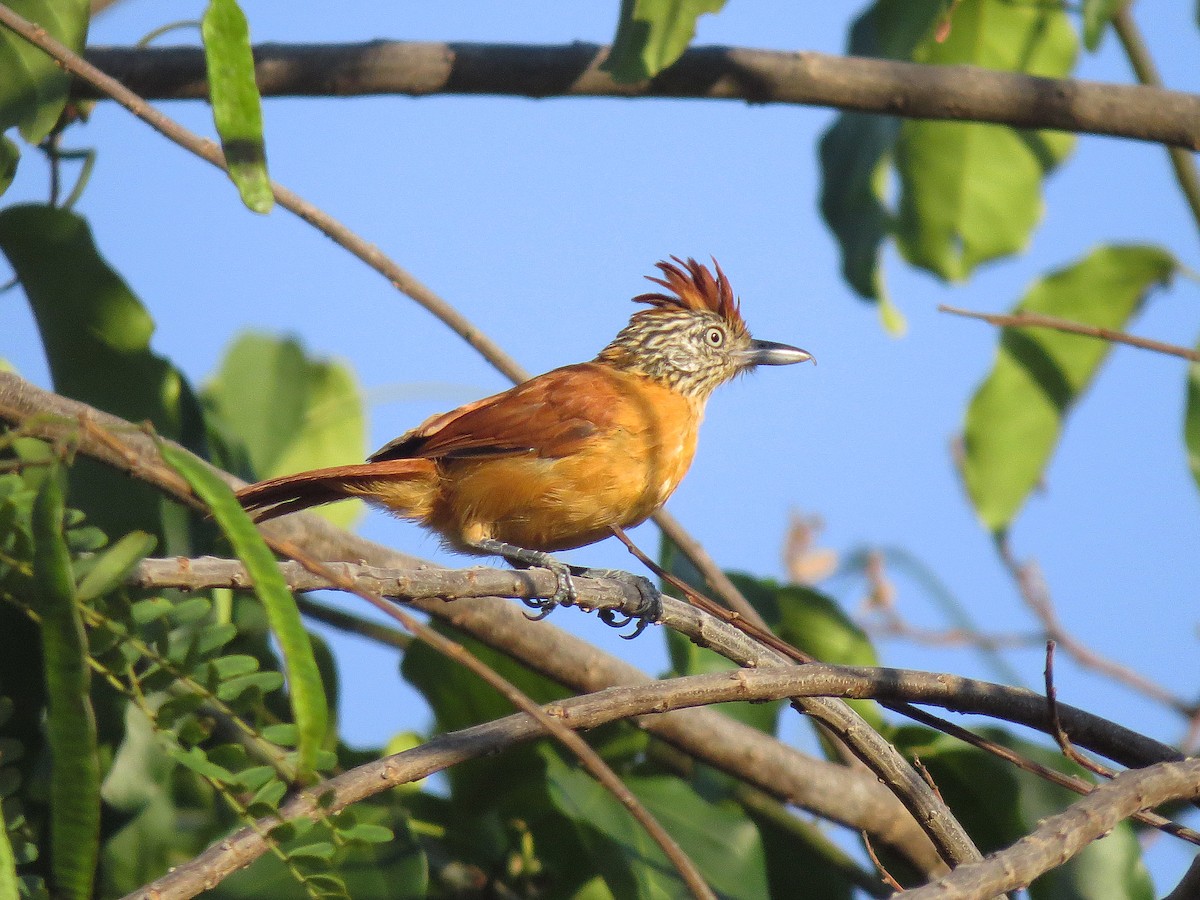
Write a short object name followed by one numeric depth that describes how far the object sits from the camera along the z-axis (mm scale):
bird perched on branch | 7945
